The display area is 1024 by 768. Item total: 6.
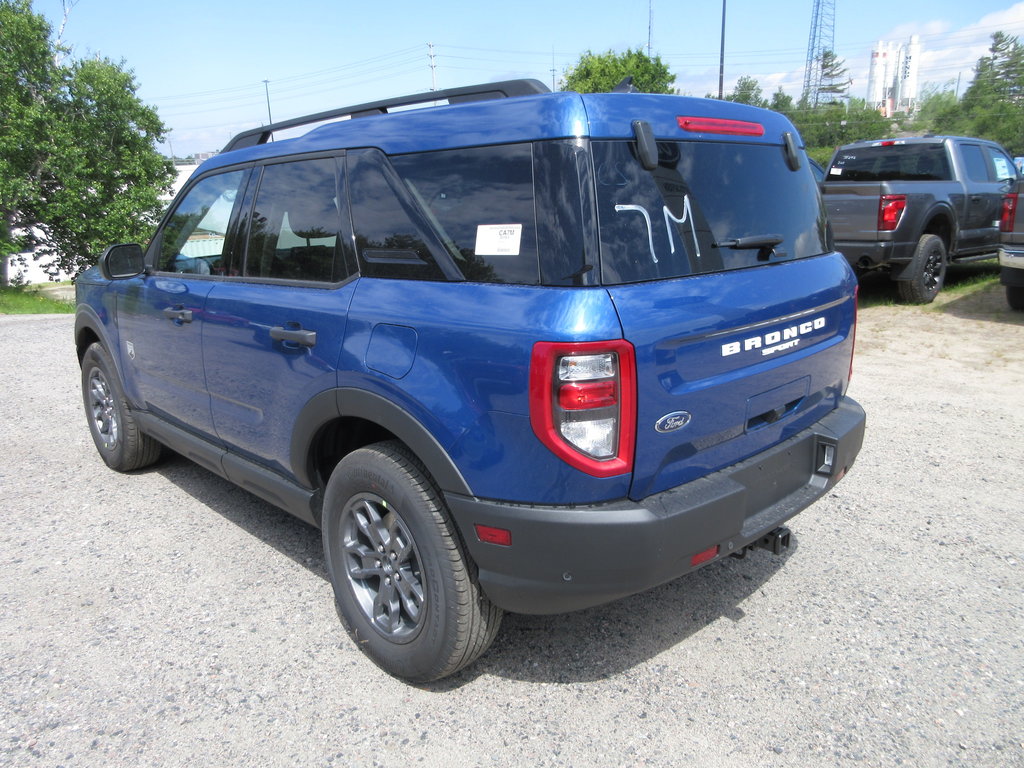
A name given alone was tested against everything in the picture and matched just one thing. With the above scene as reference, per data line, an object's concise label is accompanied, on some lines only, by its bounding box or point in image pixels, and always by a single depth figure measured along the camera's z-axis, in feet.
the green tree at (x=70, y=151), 80.79
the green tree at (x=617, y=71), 166.61
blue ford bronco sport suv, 7.14
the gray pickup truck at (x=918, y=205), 29.50
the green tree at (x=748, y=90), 283.71
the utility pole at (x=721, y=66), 88.58
